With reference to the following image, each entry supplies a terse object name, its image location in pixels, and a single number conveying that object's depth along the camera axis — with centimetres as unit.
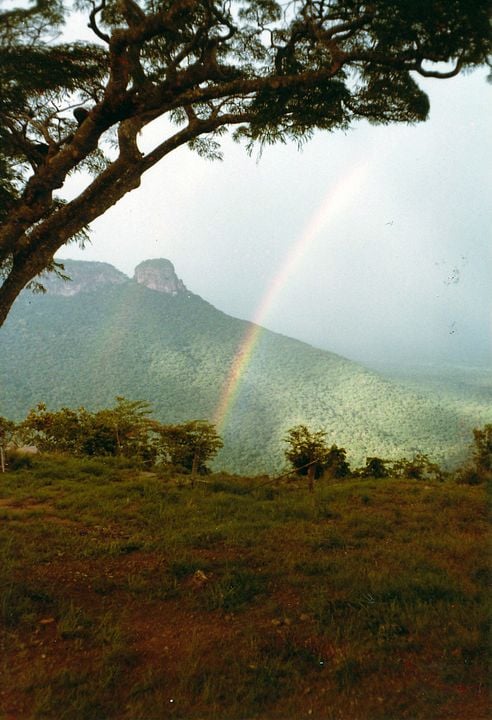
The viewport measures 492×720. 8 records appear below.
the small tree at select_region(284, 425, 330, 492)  1338
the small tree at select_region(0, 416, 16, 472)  1204
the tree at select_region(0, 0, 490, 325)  450
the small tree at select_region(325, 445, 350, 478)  1338
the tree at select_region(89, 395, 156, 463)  1241
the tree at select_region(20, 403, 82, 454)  1252
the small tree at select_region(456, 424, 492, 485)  1212
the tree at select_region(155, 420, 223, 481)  1249
